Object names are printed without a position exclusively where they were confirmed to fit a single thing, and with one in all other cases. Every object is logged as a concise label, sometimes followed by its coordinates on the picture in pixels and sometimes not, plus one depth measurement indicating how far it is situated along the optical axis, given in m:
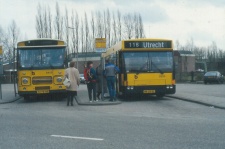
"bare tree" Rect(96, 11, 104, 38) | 60.31
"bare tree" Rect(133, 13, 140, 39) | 59.78
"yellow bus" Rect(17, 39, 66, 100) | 18.84
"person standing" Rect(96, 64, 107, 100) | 19.03
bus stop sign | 17.52
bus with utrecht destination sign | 18.03
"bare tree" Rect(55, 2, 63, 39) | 58.23
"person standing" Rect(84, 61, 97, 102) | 17.33
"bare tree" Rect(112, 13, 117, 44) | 60.59
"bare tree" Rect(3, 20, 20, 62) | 57.56
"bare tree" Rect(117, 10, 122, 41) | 60.48
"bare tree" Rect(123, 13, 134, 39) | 59.41
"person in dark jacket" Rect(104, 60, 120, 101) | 17.61
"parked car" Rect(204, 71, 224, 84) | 43.94
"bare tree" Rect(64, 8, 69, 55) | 58.53
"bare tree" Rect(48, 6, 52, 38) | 57.99
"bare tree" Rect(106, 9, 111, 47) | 60.41
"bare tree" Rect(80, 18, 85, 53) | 60.38
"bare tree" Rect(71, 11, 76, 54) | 59.85
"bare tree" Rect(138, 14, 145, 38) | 60.15
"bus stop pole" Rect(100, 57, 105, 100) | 17.78
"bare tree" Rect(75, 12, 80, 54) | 59.32
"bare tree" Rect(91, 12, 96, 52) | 60.19
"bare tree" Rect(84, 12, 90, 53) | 60.38
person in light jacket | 16.62
